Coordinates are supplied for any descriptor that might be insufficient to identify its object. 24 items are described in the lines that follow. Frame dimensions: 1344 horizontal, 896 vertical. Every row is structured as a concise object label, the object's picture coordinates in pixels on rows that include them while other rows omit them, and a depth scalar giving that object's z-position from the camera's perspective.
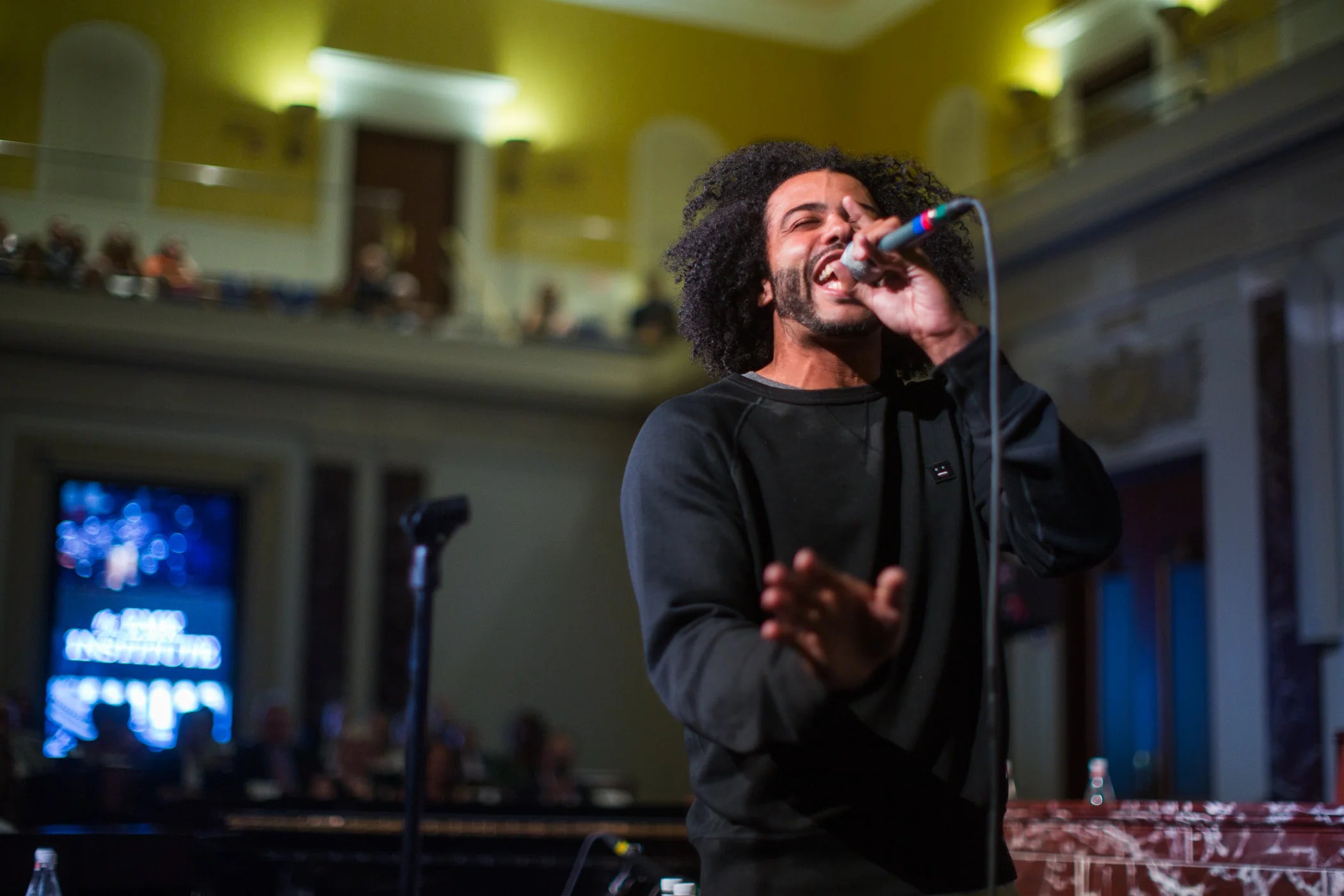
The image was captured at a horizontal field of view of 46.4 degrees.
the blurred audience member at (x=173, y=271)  11.22
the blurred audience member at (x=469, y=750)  9.69
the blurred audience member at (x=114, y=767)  7.23
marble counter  3.32
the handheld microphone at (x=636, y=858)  3.37
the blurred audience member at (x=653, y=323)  12.36
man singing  1.56
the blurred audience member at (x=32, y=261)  10.71
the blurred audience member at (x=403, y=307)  11.85
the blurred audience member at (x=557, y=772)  9.67
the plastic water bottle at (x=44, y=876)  3.38
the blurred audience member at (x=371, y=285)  11.72
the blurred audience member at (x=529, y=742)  10.71
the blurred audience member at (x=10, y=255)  10.53
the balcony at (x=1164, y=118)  7.86
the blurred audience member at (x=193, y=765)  8.03
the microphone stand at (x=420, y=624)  3.75
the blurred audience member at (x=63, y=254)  10.75
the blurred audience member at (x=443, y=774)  8.26
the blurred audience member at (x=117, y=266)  11.02
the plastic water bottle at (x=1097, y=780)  4.46
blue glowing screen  10.91
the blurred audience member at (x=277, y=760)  9.20
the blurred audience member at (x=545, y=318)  12.20
